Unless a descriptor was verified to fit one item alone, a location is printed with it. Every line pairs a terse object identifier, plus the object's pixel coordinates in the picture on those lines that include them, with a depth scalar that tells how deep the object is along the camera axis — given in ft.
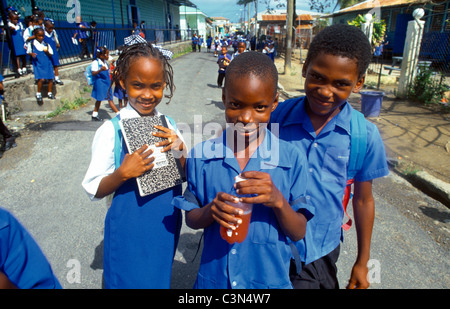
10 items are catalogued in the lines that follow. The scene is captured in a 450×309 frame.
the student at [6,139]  15.47
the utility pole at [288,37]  44.82
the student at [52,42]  25.12
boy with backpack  4.41
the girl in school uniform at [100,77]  21.08
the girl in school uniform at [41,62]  22.26
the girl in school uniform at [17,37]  25.86
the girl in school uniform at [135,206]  4.75
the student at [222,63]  28.73
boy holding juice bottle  3.79
